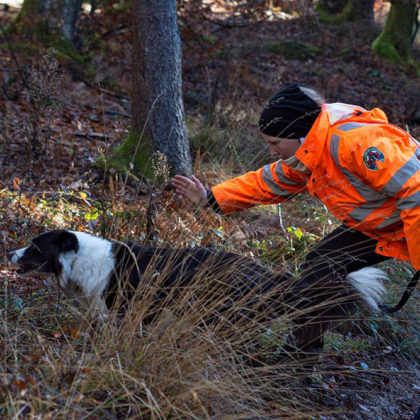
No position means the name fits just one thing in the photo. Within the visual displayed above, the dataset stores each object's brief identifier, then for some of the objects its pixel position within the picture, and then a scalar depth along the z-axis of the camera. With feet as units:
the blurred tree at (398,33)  56.18
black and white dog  11.29
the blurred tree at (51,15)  34.37
